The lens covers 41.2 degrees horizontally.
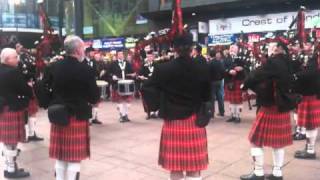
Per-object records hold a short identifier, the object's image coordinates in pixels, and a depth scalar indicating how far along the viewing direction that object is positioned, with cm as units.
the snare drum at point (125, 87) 960
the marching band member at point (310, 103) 598
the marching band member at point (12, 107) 515
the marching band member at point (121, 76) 982
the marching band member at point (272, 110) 468
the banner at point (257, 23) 1609
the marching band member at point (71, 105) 404
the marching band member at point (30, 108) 742
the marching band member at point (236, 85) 937
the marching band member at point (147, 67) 1048
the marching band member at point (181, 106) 372
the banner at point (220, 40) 1831
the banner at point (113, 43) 2437
